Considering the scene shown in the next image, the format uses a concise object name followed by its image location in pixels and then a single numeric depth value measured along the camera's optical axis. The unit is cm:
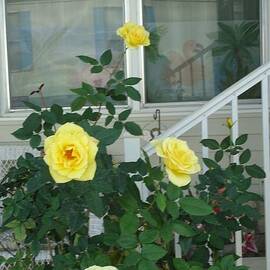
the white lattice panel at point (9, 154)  345
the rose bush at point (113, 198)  164
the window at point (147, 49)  375
